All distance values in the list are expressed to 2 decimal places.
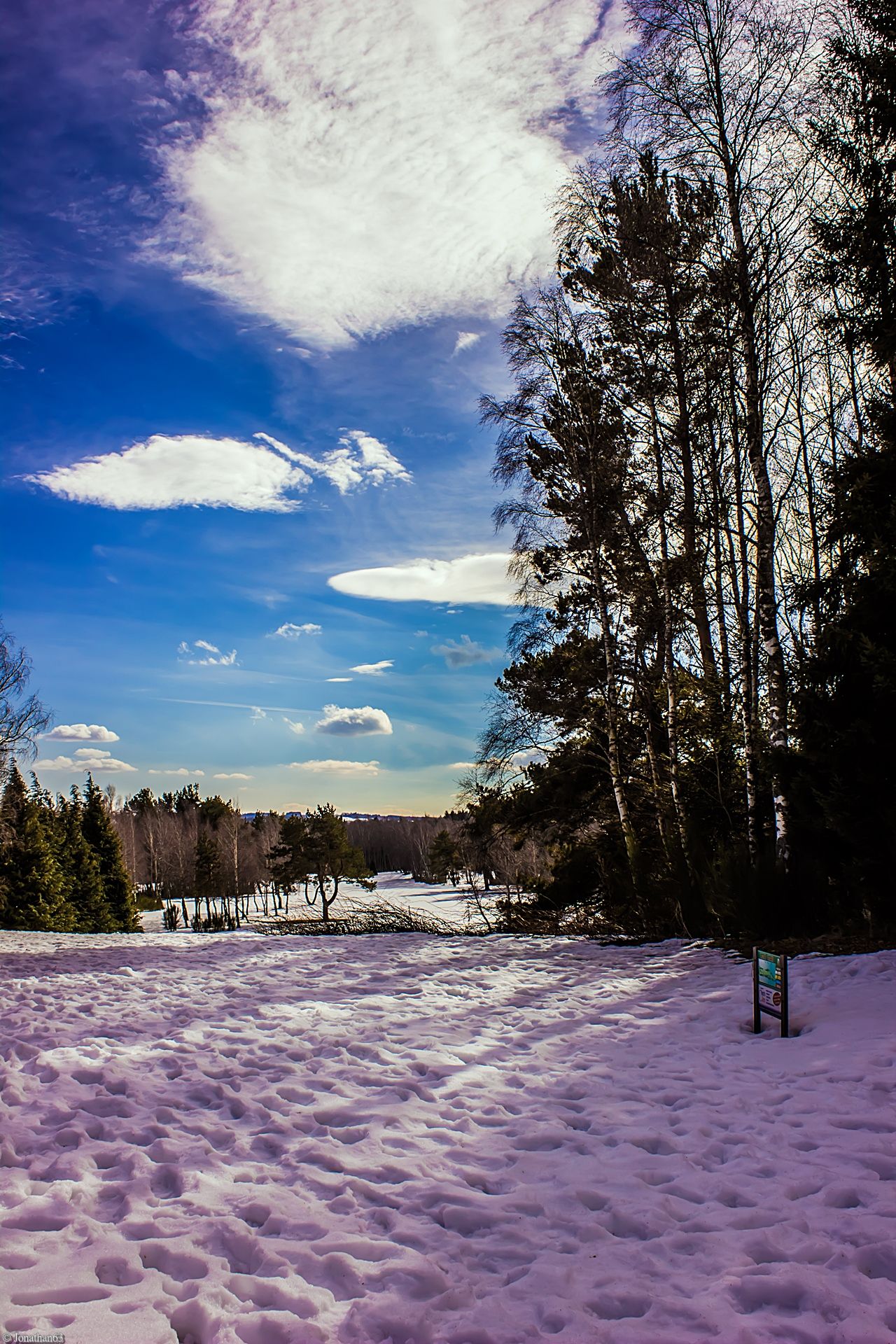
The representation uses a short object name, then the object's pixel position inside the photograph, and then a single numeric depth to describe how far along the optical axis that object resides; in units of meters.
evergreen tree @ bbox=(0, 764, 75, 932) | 27.62
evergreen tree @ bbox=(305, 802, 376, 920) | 43.31
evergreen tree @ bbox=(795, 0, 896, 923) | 7.96
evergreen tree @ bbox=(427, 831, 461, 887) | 58.12
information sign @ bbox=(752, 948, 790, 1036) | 5.73
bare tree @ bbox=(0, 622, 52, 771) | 21.69
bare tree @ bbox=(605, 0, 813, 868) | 10.06
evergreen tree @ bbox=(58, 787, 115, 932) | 34.06
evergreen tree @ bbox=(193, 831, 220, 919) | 48.72
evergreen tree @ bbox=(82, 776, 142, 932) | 37.62
